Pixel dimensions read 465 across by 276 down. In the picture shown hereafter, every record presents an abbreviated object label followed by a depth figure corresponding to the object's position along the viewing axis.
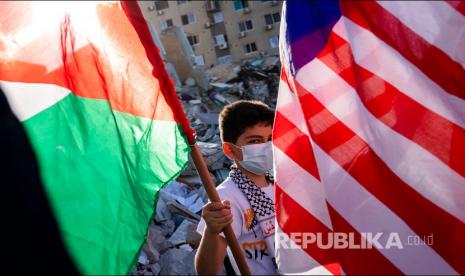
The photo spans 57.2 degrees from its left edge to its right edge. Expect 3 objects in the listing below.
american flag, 1.92
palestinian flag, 1.72
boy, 1.94
